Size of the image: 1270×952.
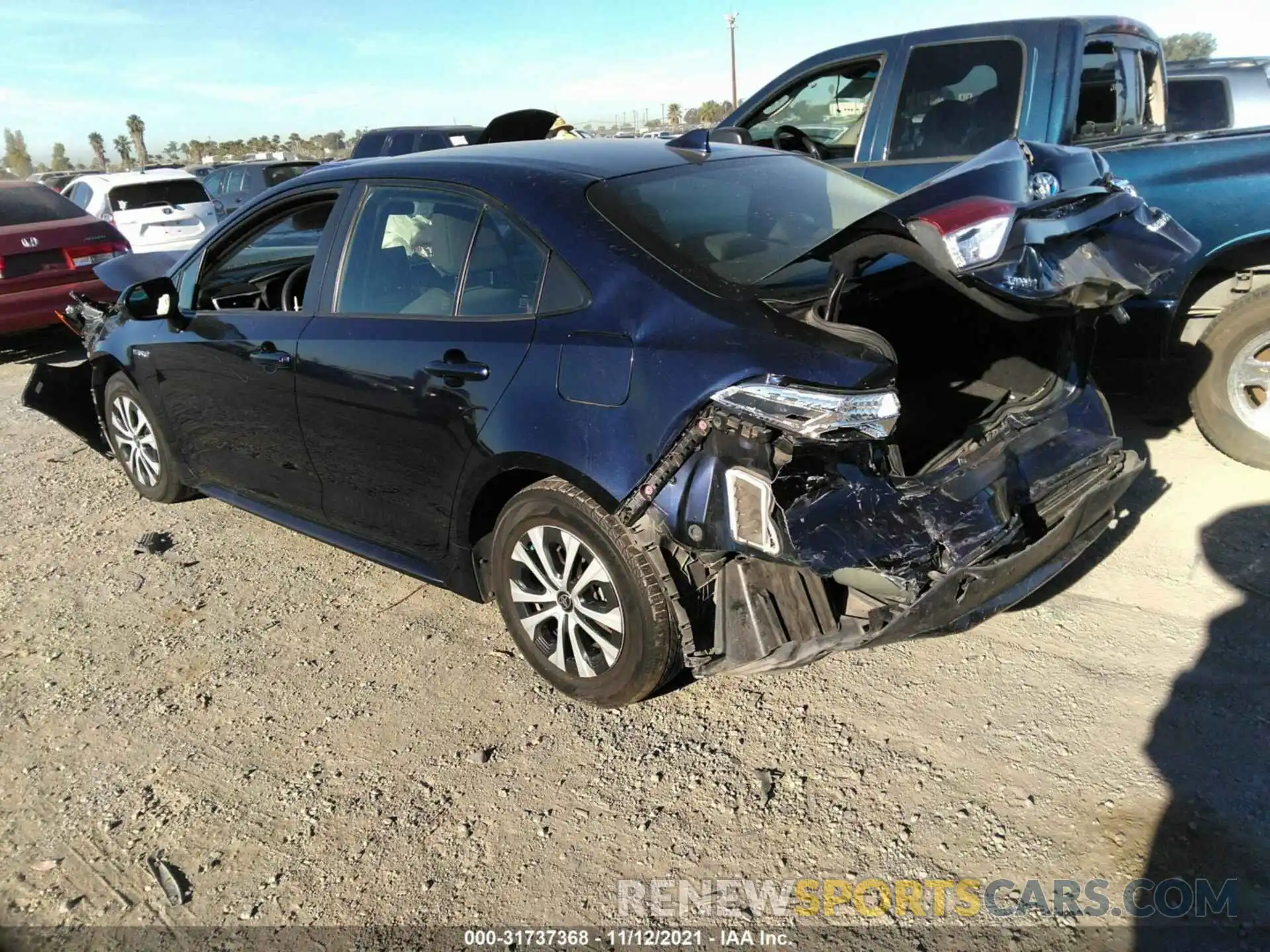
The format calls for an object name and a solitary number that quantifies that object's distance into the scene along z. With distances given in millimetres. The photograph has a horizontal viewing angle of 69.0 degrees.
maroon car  8203
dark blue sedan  2473
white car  12633
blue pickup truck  4203
